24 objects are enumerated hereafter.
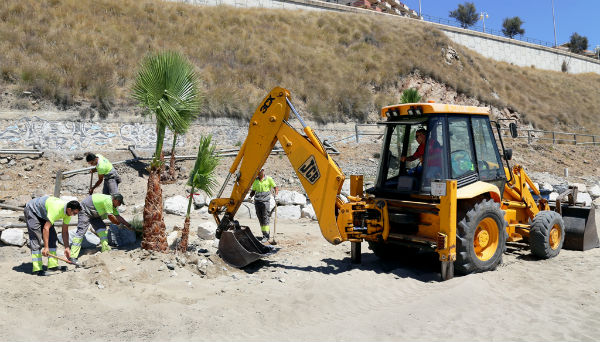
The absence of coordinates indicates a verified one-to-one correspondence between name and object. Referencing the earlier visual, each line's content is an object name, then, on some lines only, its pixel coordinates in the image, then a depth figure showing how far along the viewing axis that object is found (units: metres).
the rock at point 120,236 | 8.41
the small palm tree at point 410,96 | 18.66
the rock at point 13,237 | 7.90
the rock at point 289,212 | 12.82
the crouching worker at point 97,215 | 7.63
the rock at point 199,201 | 12.70
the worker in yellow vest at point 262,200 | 9.79
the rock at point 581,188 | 18.09
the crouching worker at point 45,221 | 6.92
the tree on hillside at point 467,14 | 69.50
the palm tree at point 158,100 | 7.46
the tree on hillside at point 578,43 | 69.12
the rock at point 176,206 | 11.89
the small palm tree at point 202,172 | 7.60
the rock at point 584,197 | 16.10
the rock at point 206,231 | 9.26
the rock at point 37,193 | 12.70
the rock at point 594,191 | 18.05
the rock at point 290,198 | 13.38
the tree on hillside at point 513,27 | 67.44
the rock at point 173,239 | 8.49
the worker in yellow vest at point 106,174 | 9.00
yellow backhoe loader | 6.89
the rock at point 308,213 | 12.94
